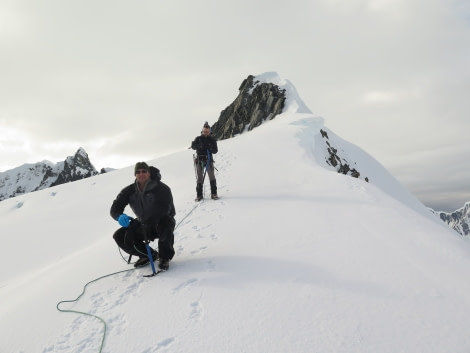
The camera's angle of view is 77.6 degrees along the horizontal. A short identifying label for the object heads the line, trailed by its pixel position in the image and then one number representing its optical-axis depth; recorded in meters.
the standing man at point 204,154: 9.01
